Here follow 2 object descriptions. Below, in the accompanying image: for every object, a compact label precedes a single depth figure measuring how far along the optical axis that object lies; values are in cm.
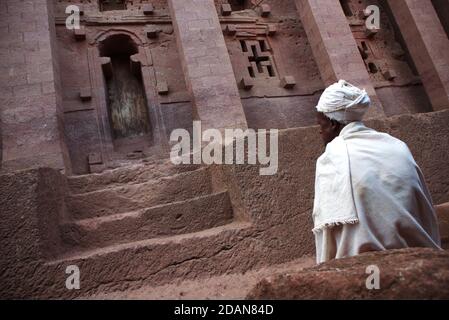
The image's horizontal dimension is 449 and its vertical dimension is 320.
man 169
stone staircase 249
